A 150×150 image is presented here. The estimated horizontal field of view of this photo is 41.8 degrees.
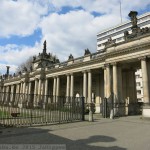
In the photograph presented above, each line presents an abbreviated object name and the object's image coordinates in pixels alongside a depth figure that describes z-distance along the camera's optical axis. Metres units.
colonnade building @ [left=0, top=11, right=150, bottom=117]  24.20
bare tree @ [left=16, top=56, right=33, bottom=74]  67.93
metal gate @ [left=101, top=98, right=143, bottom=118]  24.14
